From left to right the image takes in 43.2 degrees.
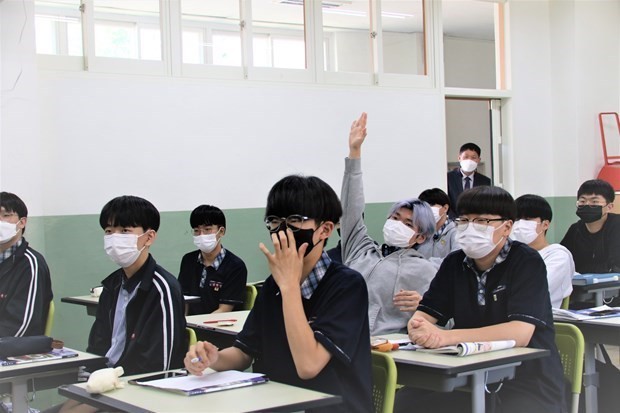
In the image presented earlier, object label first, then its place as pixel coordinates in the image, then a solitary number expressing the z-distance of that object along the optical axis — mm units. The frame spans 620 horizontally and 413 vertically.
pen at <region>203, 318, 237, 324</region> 3889
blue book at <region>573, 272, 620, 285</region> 4609
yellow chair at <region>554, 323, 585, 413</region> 2934
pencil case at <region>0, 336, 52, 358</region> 2969
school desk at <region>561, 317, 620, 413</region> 3271
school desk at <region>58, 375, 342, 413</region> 1898
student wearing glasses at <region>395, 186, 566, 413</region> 2686
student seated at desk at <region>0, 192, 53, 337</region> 3795
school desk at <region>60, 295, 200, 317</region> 4955
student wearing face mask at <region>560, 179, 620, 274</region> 5320
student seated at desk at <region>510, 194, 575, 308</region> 3892
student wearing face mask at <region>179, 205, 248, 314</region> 4773
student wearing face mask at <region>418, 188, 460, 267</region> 4305
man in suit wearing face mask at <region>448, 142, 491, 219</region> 7156
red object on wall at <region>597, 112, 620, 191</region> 7798
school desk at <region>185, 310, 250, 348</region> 3615
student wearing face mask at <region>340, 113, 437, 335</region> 3420
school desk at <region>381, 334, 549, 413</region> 2434
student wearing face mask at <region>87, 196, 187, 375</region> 2814
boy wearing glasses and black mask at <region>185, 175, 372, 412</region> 2145
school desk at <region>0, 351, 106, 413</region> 2768
